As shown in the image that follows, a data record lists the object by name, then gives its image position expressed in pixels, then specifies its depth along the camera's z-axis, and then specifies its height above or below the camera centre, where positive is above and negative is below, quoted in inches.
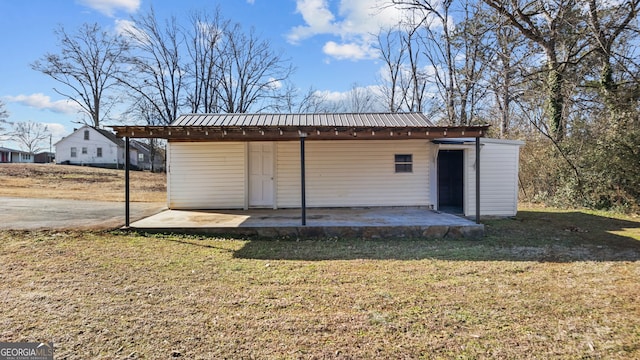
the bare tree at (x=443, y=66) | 519.3 +222.6
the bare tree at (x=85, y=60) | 946.1 +344.1
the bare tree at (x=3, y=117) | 1322.6 +235.8
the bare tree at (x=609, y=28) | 320.8 +150.6
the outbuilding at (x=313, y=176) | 334.3 -2.6
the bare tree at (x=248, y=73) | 936.3 +293.2
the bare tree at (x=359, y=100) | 968.6 +226.8
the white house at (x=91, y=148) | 1242.0 +97.8
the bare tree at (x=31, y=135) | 1811.0 +220.0
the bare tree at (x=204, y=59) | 913.5 +326.4
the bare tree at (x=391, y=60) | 819.5 +290.5
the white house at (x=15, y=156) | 1747.0 +103.9
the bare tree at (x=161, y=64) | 866.1 +300.7
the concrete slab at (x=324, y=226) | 237.3 -39.1
